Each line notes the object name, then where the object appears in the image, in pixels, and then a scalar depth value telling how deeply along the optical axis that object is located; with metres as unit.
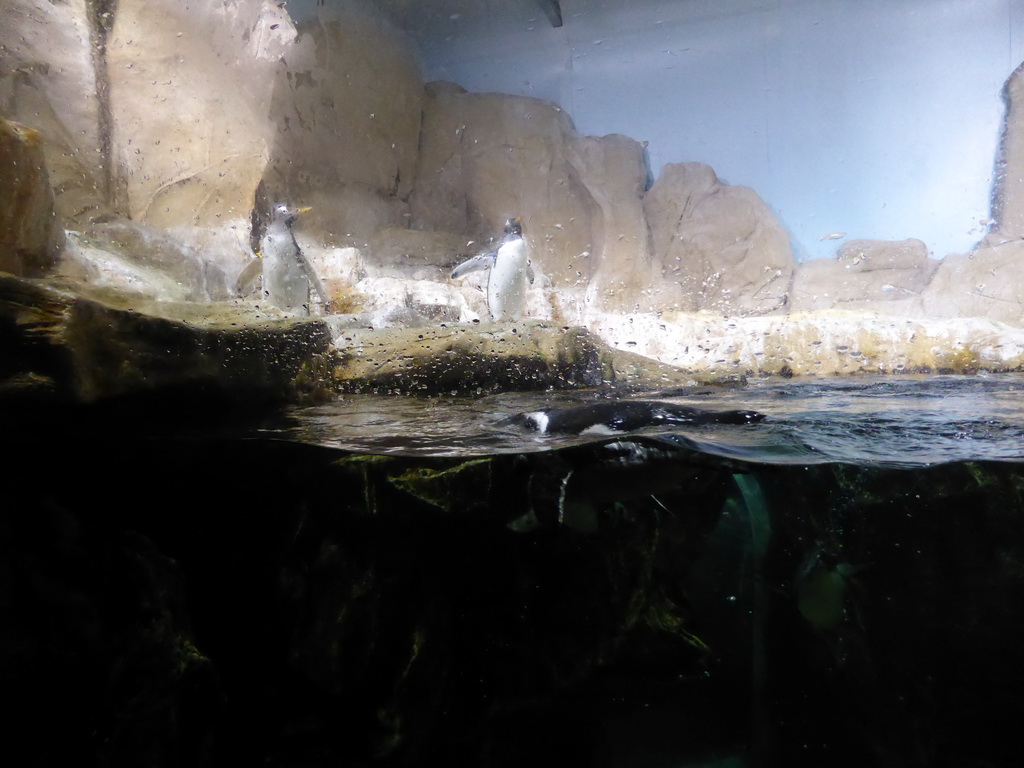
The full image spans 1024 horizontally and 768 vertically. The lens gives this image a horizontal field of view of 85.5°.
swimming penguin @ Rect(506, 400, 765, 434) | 2.71
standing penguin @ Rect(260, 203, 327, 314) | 6.62
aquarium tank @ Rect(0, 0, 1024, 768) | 2.41
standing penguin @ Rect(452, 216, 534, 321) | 6.98
